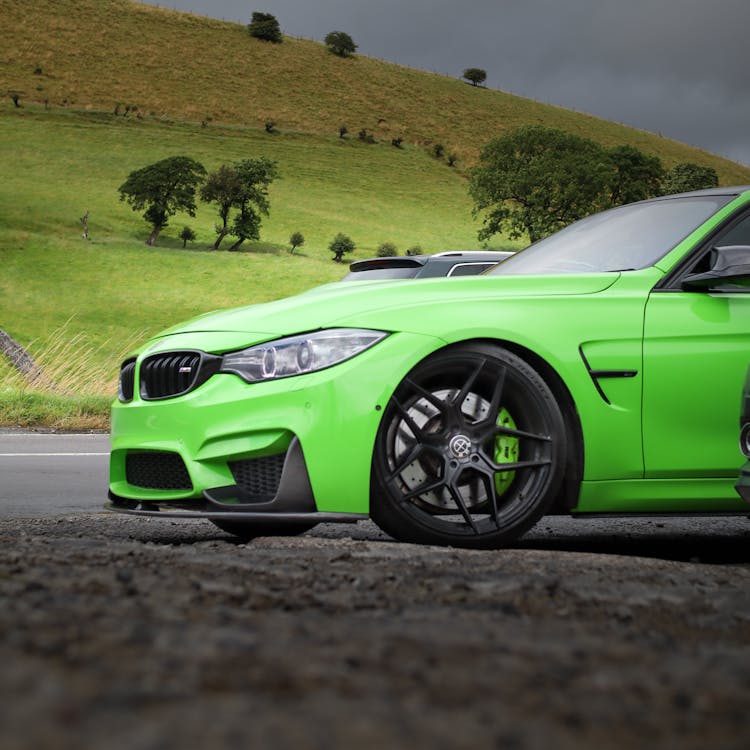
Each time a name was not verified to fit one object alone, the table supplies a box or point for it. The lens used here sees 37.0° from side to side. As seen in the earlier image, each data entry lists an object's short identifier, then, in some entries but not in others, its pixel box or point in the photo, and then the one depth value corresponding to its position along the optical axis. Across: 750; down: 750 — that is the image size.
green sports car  4.57
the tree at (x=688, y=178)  78.00
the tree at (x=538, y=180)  65.94
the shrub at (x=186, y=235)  70.50
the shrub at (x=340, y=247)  71.00
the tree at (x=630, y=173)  68.00
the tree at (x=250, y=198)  71.25
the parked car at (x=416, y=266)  11.78
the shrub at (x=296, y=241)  72.06
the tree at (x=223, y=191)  71.62
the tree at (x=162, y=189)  70.50
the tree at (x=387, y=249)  69.72
